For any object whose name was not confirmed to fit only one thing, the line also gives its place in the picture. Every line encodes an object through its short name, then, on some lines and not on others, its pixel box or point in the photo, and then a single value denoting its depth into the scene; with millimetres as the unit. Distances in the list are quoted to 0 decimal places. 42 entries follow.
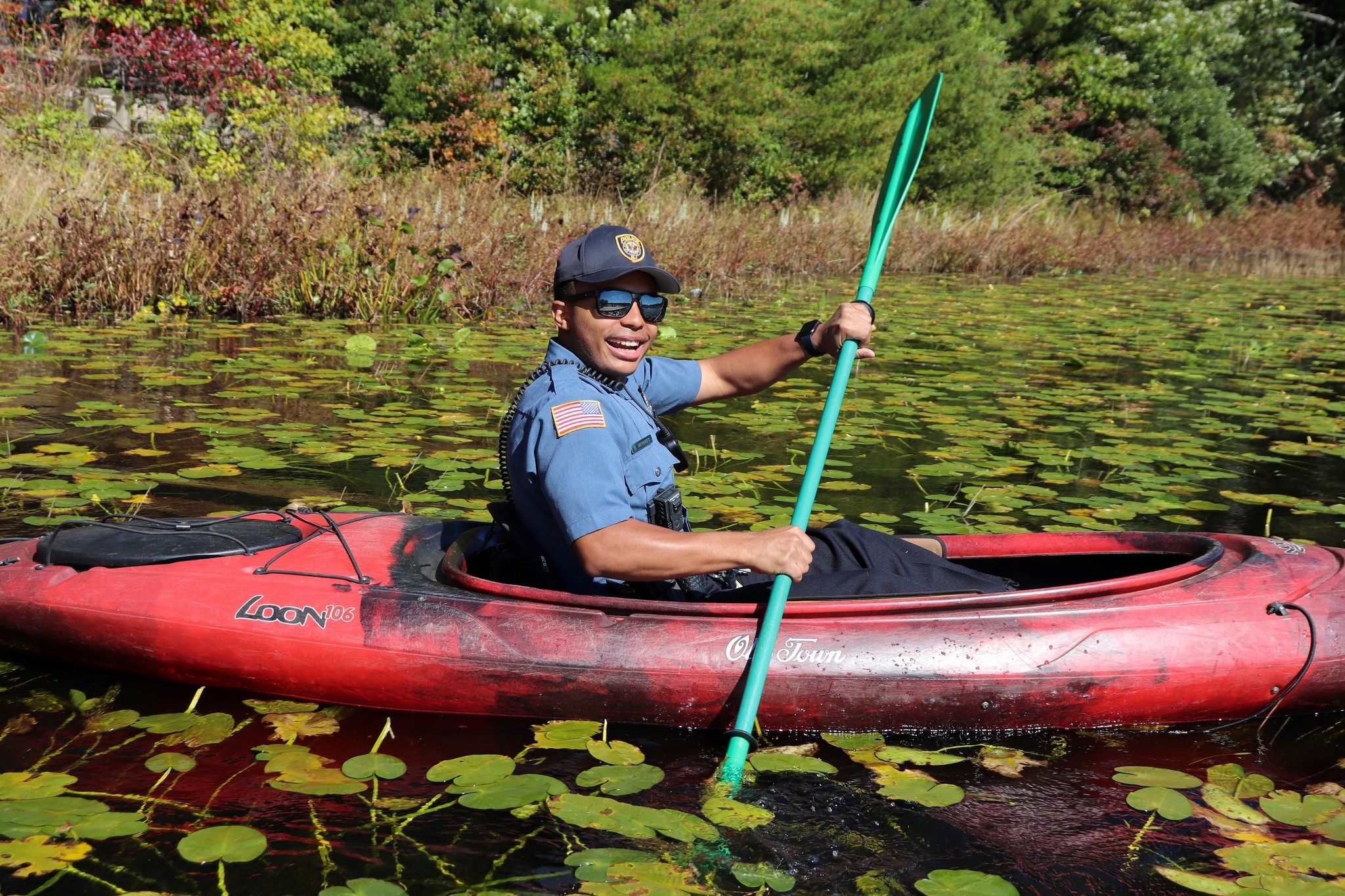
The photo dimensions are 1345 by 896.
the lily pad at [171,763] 2264
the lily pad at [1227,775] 2389
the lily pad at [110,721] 2455
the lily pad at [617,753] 2363
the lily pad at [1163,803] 2224
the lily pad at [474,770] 2252
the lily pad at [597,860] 1917
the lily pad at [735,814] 2148
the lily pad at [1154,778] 2352
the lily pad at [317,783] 2203
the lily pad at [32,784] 2102
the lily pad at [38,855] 1870
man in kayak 2281
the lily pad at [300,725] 2488
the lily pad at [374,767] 2271
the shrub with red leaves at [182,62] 11094
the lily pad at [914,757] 2422
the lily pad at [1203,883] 1948
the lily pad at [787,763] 2371
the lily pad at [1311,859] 2006
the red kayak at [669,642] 2508
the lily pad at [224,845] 1906
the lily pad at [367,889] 1829
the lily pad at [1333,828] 2150
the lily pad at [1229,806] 2225
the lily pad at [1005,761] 2459
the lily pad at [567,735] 2461
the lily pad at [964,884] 1903
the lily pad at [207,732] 2412
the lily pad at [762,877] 1937
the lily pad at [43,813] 1973
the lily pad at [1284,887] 1924
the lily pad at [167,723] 2453
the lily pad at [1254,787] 2340
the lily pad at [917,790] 2238
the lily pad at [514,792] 2145
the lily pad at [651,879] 1866
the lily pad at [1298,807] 2211
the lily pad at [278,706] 2602
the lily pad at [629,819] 2043
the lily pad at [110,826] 1976
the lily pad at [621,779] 2217
